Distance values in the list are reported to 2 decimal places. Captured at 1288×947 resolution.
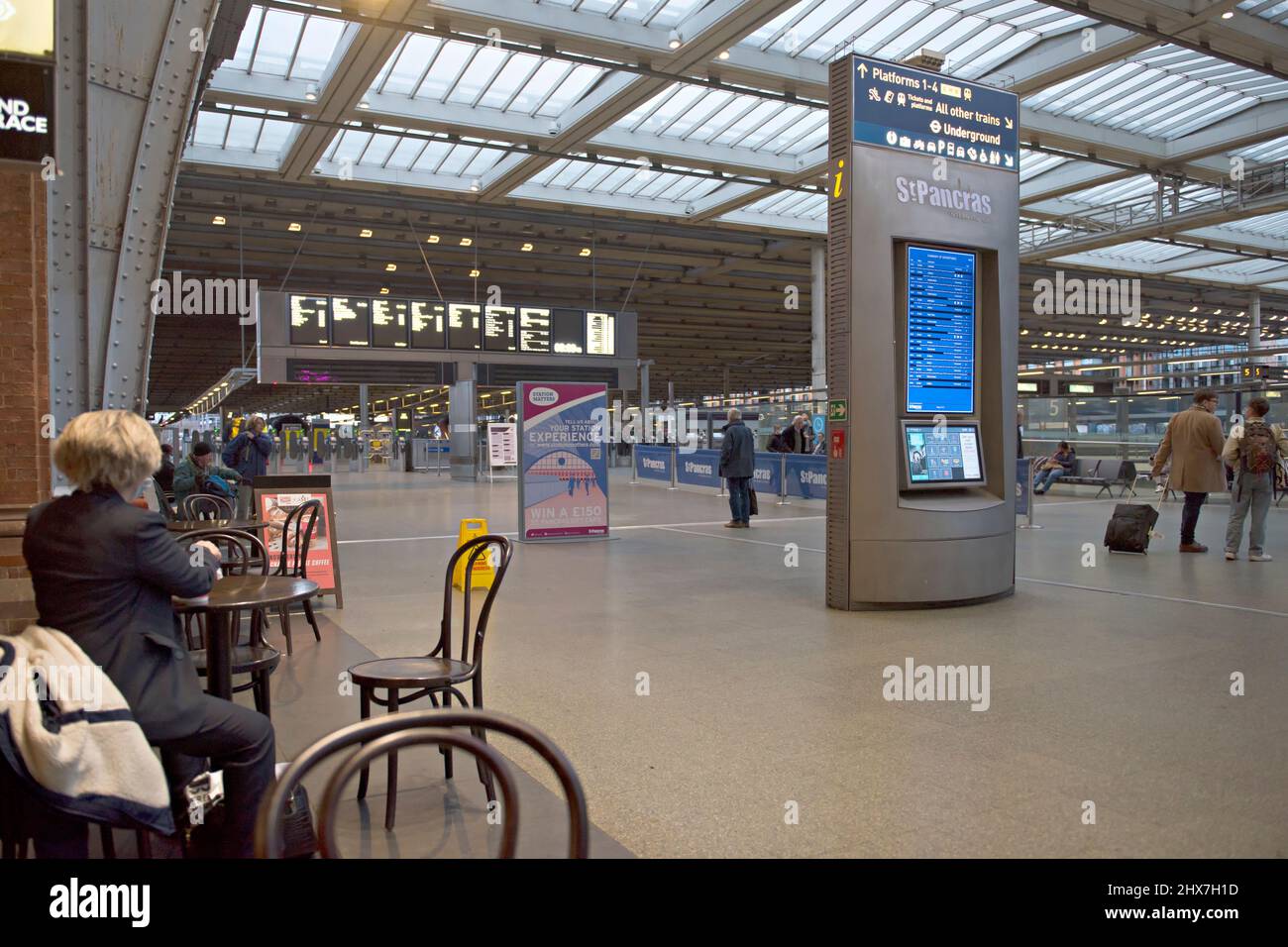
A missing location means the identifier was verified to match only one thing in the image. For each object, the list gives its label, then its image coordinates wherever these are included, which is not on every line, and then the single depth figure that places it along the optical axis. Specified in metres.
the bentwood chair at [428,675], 3.45
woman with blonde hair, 2.53
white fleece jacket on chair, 2.25
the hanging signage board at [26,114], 3.78
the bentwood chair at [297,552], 6.07
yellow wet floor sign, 8.76
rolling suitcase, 10.41
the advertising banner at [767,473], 18.75
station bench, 17.94
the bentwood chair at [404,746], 1.56
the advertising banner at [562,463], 11.95
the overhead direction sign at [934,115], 7.21
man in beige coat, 10.17
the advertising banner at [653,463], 23.66
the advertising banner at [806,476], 17.66
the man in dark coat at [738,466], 13.19
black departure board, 18.22
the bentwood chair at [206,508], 8.06
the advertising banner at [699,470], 21.09
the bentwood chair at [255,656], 3.91
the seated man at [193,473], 9.45
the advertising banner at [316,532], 7.74
